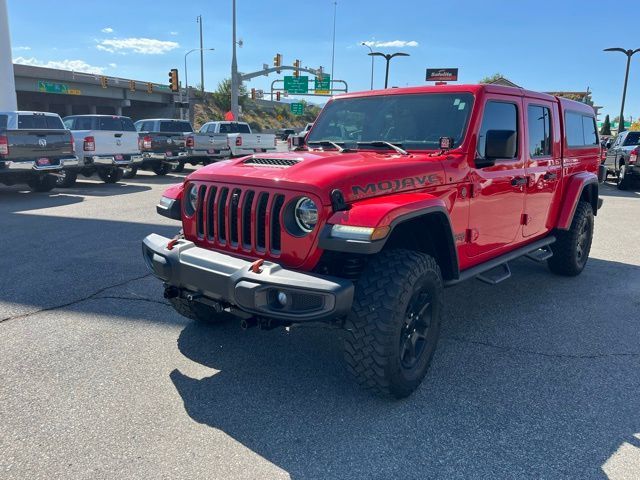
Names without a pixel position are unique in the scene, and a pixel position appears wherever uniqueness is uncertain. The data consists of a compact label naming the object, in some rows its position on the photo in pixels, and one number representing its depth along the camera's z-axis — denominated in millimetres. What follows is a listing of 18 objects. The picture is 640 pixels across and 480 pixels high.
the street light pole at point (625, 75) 27802
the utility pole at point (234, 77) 31547
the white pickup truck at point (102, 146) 14125
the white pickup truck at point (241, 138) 19688
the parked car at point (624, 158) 15008
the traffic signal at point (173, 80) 31017
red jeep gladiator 2938
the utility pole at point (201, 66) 56428
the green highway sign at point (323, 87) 49000
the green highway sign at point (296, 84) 49000
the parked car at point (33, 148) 11414
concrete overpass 44406
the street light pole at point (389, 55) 33994
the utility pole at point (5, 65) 18016
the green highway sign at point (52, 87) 44844
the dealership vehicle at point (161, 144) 17141
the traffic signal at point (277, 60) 36281
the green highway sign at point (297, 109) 47531
